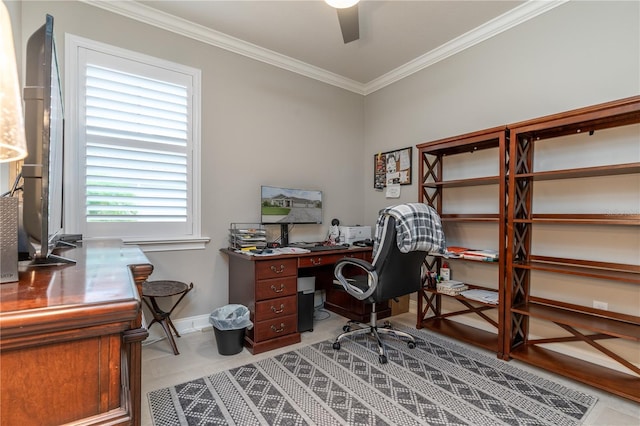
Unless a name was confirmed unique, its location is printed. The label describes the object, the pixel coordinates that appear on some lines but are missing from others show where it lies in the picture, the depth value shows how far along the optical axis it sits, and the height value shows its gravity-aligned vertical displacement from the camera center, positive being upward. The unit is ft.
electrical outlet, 6.91 -2.07
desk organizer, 9.21 -0.79
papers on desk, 8.26 -1.13
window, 7.63 +1.83
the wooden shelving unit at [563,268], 6.04 -1.19
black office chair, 7.09 -0.96
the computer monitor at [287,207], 10.25 +0.21
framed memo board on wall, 11.41 +1.85
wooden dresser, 1.69 -0.87
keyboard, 9.46 -1.12
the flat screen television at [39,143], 2.76 +0.66
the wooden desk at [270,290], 7.97 -2.18
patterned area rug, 5.39 -3.67
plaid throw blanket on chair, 7.02 -0.33
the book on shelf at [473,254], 8.00 -1.09
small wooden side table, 7.60 -2.09
